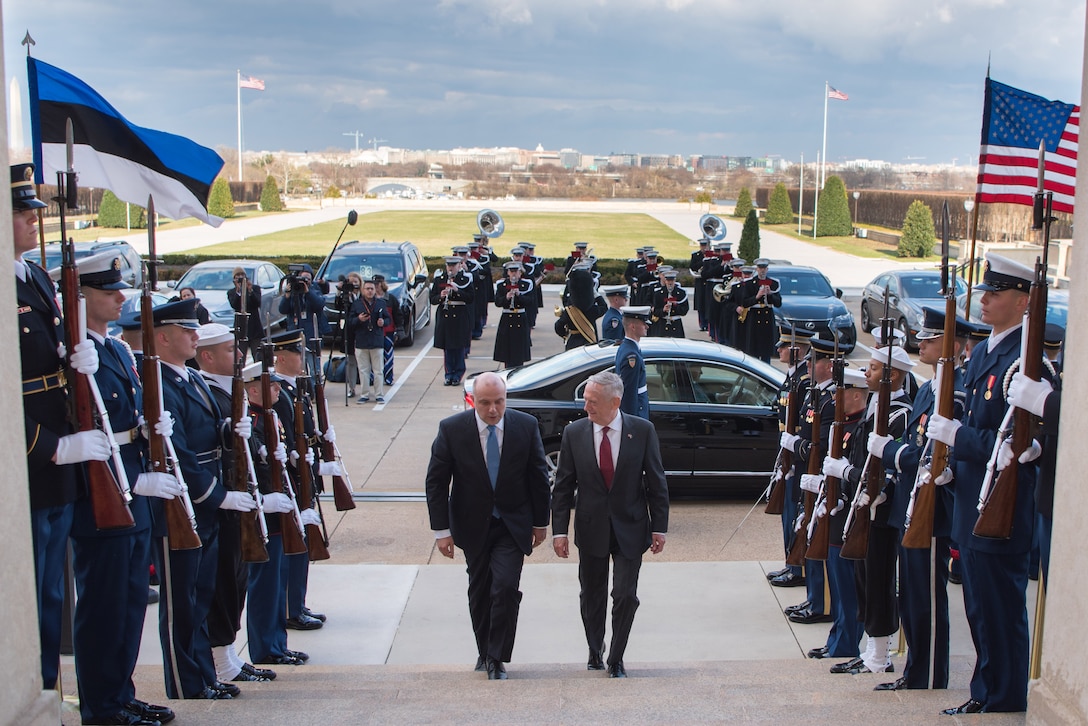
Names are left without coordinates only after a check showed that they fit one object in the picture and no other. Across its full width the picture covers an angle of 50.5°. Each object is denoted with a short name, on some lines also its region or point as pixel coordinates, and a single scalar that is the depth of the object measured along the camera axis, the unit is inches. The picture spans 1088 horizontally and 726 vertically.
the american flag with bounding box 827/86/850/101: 2155.1
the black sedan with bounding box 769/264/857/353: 744.3
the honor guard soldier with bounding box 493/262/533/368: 621.6
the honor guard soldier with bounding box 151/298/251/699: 211.5
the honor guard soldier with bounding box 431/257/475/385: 609.0
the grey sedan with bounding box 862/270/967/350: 773.9
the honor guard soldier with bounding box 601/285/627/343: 462.9
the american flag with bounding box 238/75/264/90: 2450.1
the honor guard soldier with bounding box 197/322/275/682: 228.2
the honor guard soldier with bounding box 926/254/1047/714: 192.5
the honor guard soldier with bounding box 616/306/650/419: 355.9
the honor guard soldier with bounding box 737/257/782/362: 657.0
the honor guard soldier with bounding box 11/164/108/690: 175.2
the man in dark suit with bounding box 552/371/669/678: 236.1
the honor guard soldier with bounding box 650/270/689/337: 613.6
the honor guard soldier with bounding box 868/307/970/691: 218.7
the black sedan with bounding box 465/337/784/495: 378.9
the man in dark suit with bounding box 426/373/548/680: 235.9
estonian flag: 271.3
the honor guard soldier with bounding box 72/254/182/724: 186.4
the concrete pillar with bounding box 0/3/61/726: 141.6
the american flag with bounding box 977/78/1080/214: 276.4
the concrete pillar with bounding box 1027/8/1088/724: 146.7
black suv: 749.3
